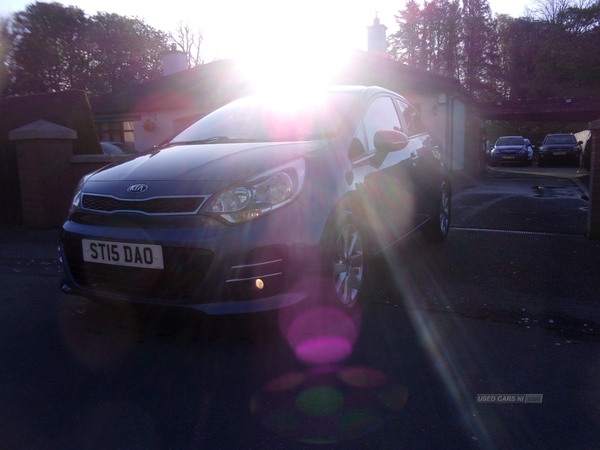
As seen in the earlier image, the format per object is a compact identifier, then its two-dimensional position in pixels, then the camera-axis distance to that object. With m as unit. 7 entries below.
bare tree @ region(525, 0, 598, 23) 47.59
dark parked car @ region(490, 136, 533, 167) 28.02
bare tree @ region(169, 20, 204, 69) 46.28
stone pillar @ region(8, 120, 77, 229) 7.38
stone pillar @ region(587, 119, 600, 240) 5.97
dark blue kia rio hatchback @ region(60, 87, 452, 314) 2.96
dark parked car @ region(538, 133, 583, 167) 26.80
